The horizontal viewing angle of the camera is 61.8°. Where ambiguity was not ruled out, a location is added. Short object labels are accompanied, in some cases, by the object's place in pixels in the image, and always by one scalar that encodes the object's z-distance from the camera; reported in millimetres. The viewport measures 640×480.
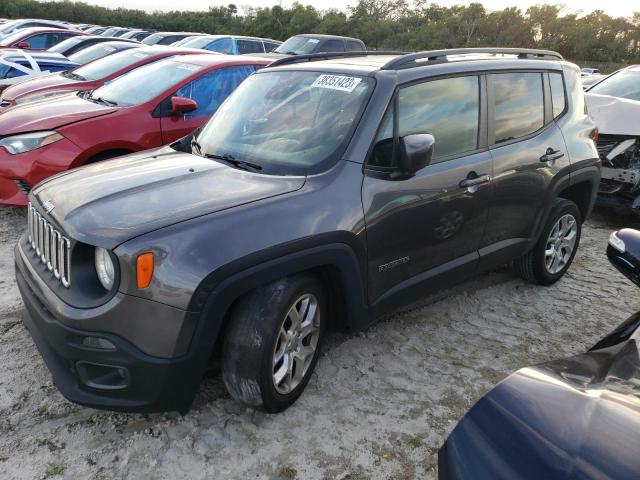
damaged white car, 5980
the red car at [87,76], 6930
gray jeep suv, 2264
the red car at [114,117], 4746
